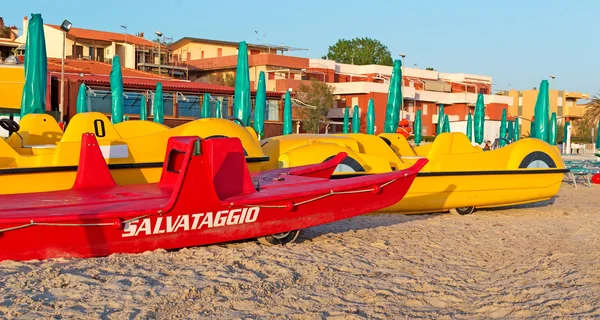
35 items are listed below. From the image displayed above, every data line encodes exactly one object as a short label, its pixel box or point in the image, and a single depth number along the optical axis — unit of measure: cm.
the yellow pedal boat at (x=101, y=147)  809
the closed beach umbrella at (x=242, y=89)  1738
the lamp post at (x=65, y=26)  1692
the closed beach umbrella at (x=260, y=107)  2027
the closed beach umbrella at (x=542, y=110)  2008
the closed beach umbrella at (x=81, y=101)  2047
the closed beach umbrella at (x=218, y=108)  2544
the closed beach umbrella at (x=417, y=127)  2906
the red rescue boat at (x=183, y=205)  598
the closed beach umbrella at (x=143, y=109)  2411
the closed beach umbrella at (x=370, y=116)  2702
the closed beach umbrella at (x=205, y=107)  2458
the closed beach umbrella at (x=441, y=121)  3101
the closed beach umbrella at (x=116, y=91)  1943
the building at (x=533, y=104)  7238
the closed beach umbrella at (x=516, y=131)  3388
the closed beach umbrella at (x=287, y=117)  2392
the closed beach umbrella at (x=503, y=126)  3243
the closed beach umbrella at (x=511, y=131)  3399
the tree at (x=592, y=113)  4266
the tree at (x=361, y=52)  7519
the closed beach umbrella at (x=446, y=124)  3153
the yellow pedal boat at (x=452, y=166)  1002
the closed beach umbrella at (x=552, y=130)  2359
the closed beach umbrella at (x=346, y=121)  3081
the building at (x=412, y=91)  5003
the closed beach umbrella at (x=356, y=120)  2877
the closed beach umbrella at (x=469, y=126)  3272
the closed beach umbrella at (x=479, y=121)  2752
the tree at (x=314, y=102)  4556
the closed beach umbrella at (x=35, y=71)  1409
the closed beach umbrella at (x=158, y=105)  2236
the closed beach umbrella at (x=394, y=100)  2094
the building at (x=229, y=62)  4747
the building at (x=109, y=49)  4703
